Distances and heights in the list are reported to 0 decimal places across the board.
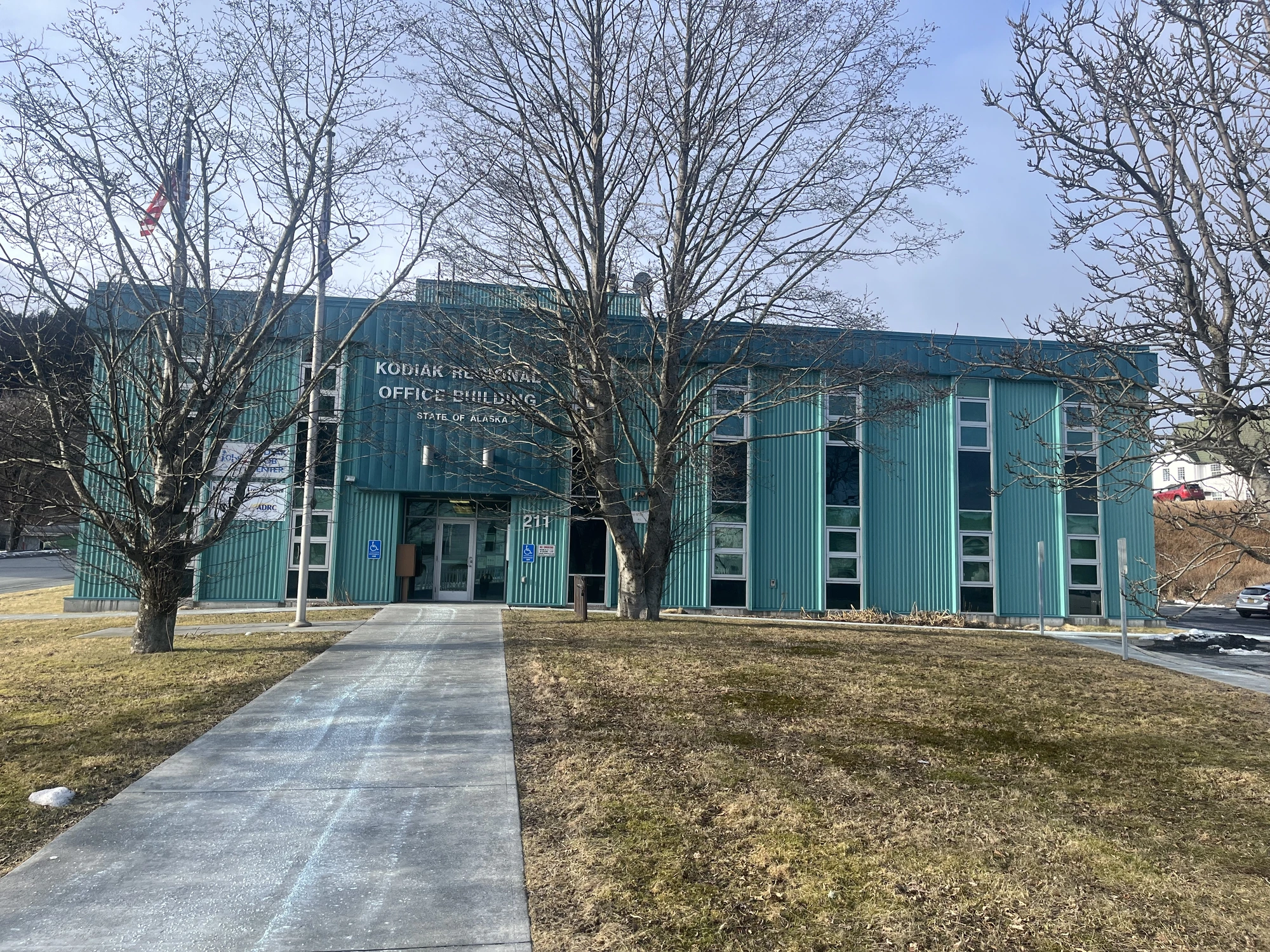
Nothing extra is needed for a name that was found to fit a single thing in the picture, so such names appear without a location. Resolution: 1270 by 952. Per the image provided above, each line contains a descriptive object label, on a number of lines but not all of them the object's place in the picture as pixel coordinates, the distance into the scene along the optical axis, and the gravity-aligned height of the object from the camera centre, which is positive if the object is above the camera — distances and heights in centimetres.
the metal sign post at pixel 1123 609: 1174 -44
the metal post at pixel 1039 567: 1755 +13
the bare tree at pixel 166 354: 966 +246
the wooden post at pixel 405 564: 2144 -2
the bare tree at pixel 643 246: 1373 +532
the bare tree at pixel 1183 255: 546 +219
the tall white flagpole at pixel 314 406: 1159 +220
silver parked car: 2959 -82
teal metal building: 2106 +113
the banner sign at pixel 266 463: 1242 +208
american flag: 1062 +446
